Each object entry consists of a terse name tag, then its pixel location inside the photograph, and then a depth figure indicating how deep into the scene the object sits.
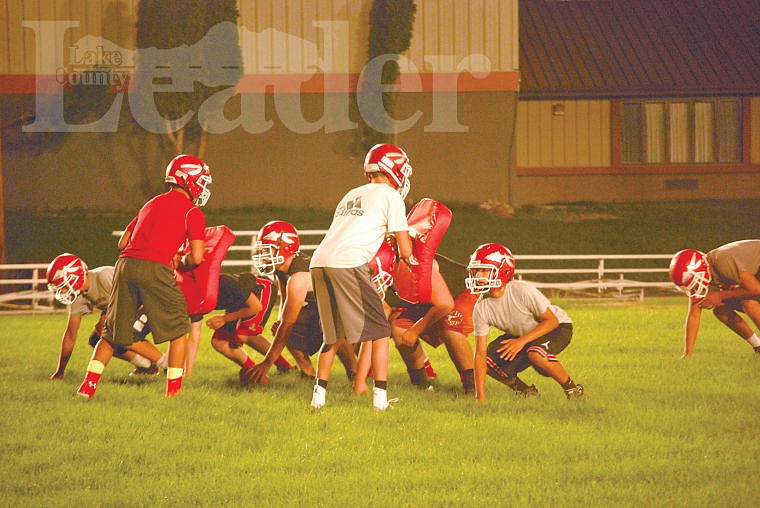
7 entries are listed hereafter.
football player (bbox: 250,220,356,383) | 17.70
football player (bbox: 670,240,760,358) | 20.05
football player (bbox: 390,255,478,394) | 17.52
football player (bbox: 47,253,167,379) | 18.58
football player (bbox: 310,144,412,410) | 15.88
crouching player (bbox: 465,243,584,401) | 16.53
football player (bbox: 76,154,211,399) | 16.69
